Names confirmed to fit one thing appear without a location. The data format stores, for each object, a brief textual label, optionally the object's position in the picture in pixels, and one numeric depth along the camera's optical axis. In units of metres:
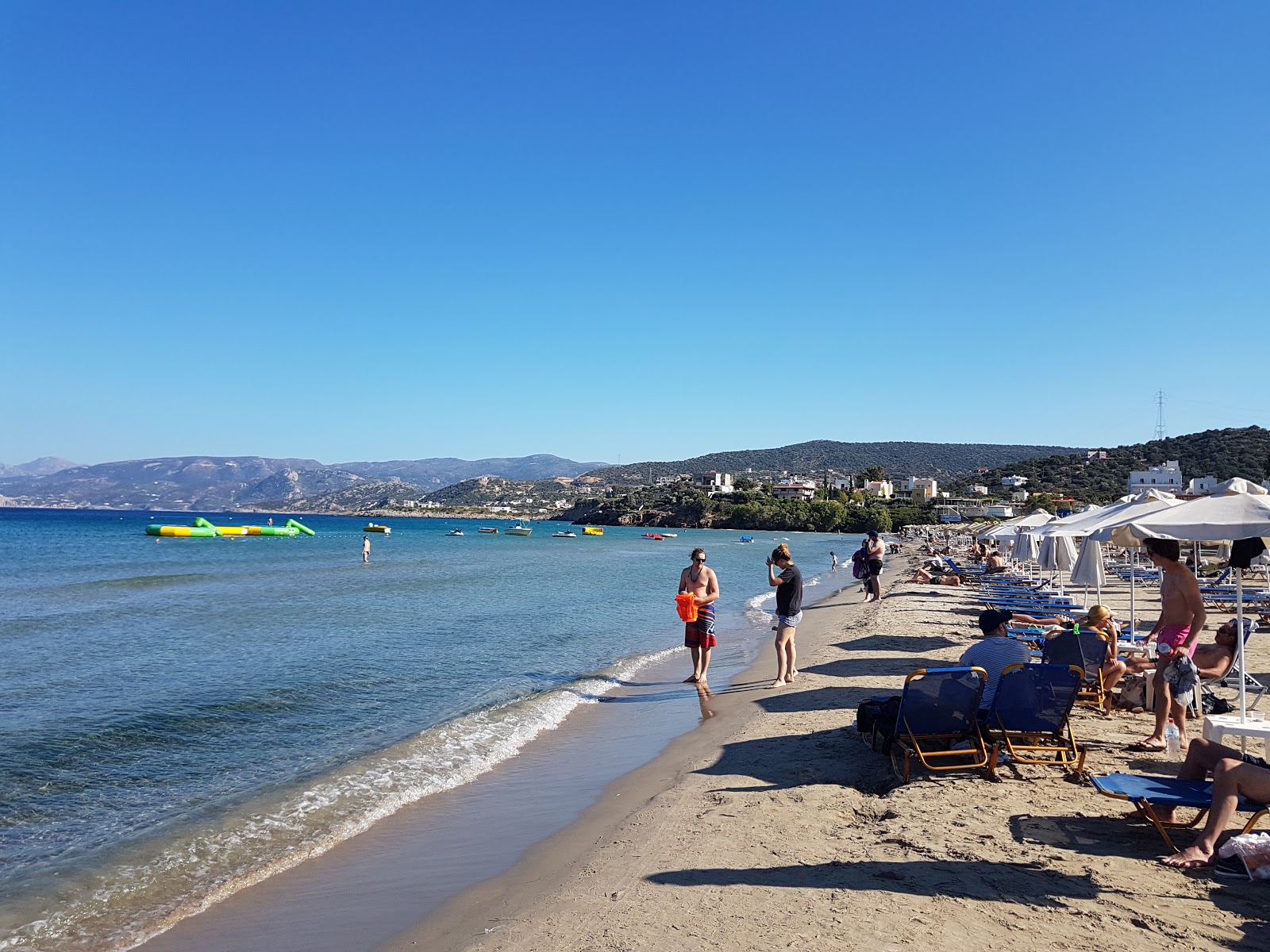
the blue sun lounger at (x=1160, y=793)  4.12
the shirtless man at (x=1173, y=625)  6.12
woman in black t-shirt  9.51
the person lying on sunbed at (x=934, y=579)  25.27
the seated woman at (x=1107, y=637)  7.75
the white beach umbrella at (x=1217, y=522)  5.89
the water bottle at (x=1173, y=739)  5.78
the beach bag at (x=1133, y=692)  7.54
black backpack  6.20
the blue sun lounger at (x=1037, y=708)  5.68
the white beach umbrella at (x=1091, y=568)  11.23
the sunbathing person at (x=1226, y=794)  4.01
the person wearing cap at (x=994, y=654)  5.97
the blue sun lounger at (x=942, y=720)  5.68
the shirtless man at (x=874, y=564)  20.88
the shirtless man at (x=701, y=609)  9.94
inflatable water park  74.94
